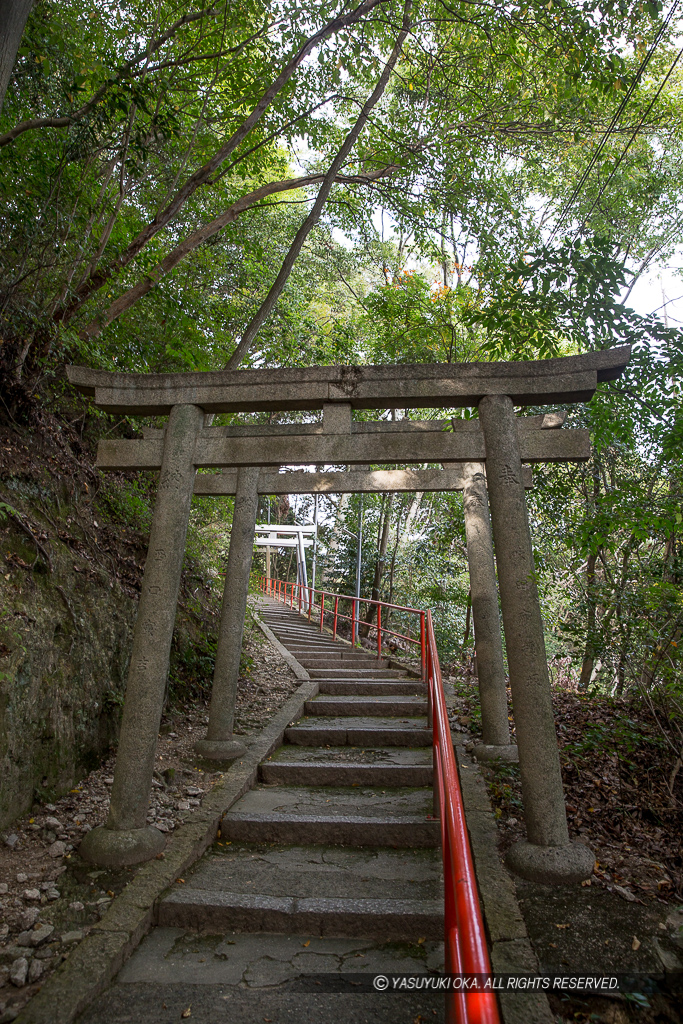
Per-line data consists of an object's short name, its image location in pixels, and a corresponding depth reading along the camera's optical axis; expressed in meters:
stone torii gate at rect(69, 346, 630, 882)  3.37
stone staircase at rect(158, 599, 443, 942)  2.99
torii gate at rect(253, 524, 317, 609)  20.03
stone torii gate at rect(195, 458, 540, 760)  5.23
